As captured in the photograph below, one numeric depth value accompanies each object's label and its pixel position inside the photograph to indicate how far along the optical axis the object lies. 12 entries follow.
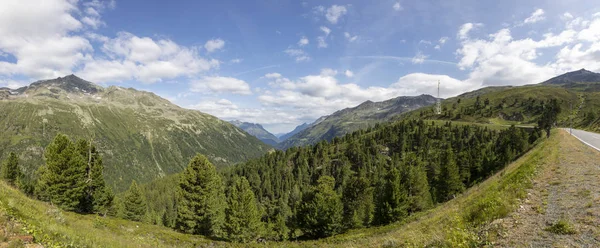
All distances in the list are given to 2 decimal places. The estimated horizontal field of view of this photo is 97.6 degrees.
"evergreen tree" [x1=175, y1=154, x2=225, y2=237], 49.09
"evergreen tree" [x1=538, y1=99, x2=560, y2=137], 85.72
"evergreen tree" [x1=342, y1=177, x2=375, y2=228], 73.75
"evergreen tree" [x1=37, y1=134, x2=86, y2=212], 42.88
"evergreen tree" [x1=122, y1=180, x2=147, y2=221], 76.50
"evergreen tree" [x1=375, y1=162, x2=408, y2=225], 57.00
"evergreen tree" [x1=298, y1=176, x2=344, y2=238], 54.16
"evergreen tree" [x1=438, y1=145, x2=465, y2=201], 75.50
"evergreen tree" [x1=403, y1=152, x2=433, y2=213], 65.19
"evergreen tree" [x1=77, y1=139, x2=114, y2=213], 49.41
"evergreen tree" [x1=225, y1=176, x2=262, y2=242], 48.05
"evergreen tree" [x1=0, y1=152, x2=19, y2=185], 68.25
